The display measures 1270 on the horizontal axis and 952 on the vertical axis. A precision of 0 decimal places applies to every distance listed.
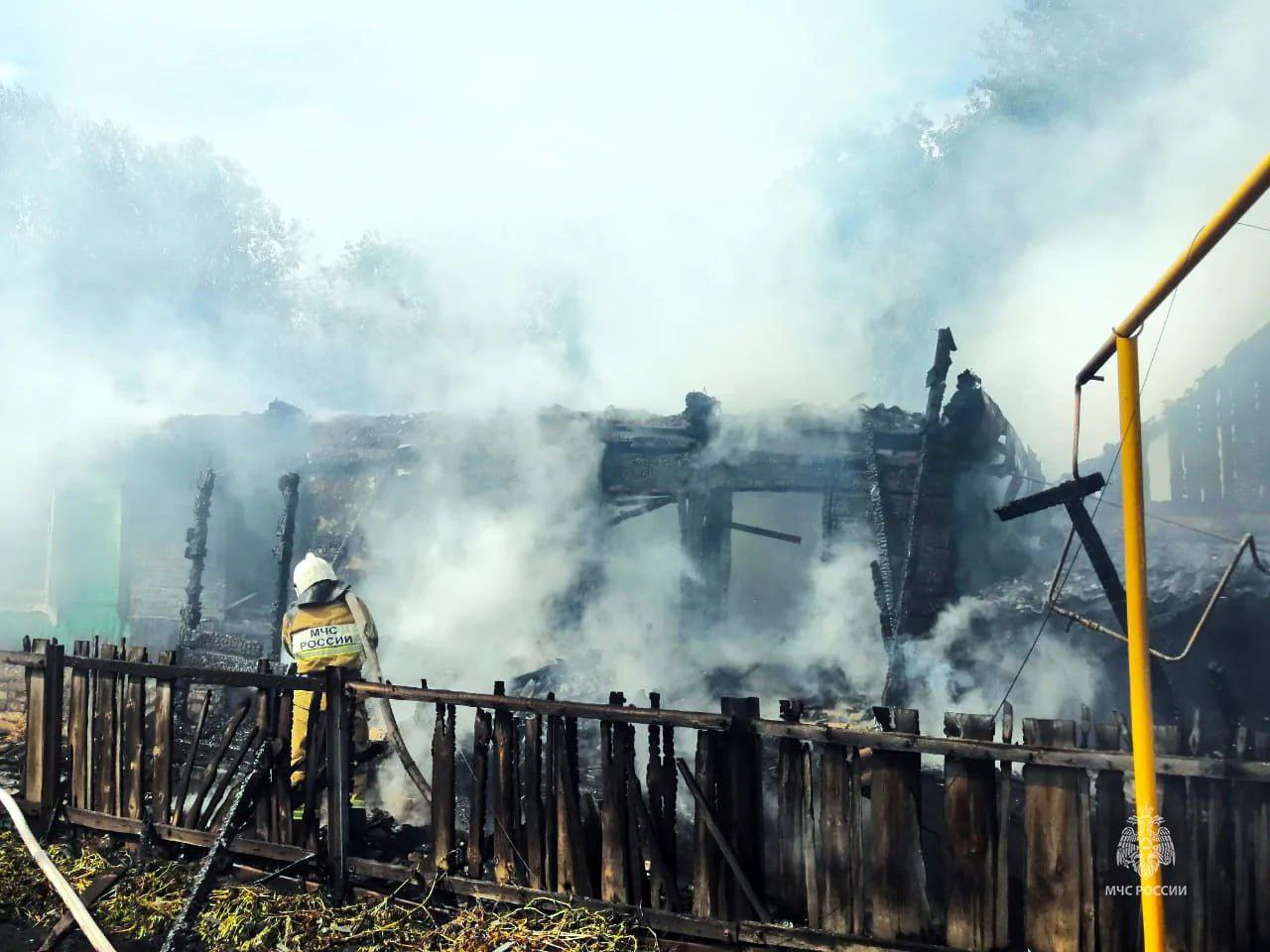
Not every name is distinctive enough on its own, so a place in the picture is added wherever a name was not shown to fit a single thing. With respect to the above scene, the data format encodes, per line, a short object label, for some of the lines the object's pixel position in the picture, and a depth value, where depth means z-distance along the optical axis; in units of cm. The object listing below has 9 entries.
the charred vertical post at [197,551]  1588
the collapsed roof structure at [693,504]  1349
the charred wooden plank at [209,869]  474
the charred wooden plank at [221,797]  545
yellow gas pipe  337
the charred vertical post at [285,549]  1520
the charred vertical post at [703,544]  1466
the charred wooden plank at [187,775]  568
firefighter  656
